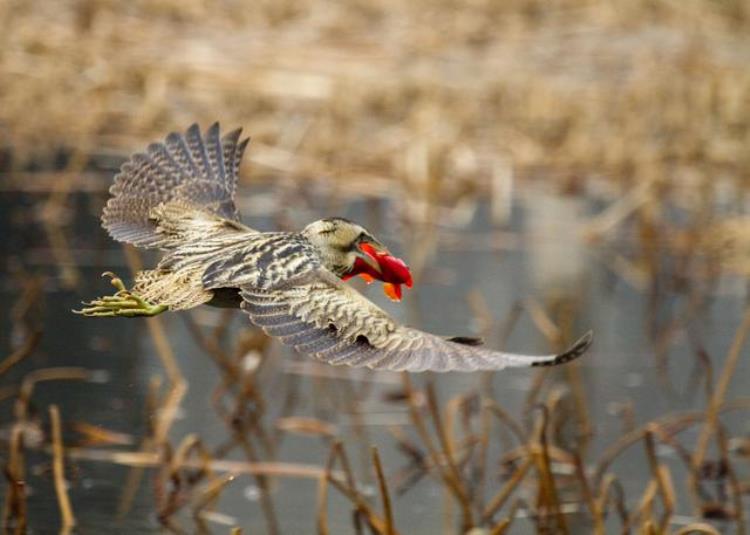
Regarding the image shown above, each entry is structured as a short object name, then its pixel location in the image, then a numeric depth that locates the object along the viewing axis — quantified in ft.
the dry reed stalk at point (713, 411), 41.14
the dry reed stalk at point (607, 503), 35.24
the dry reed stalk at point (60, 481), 38.37
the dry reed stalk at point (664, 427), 40.29
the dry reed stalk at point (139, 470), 40.75
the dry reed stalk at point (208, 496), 38.34
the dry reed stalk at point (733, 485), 39.04
